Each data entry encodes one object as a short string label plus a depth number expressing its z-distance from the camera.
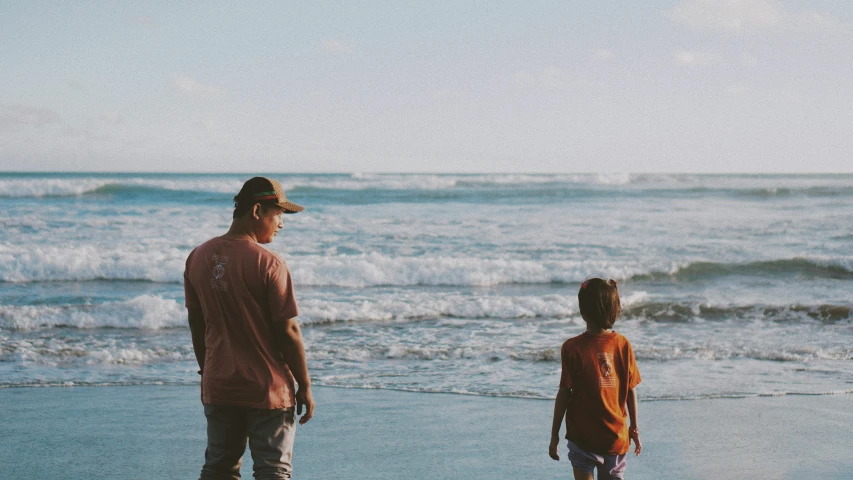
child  3.23
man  3.04
